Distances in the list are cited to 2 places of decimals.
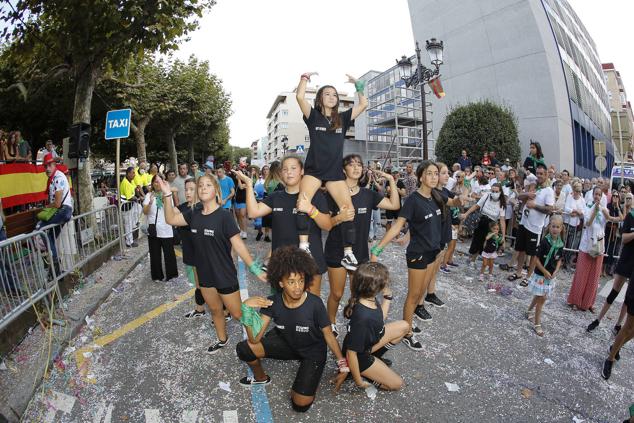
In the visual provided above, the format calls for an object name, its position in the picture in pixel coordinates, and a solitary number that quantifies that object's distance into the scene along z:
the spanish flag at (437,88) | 13.66
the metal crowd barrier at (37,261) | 3.79
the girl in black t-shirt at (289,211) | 3.69
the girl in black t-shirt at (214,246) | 3.69
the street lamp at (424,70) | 11.33
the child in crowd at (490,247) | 6.66
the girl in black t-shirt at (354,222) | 4.03
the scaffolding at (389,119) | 26.51
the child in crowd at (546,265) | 4.64
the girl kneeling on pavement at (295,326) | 3.00
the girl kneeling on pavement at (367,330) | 3.04
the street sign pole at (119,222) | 7.41
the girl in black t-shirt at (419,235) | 4.08
